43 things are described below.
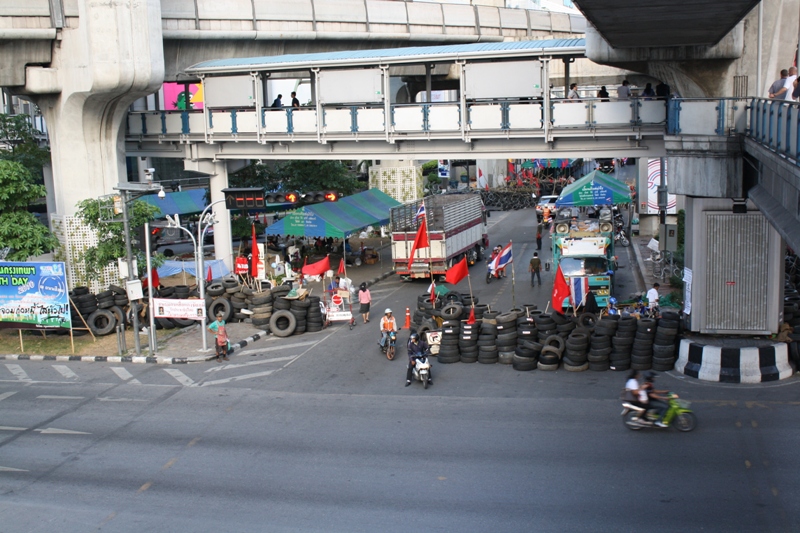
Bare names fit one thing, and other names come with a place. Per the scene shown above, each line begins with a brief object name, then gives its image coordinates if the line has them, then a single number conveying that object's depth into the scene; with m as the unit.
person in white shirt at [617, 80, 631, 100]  26.66
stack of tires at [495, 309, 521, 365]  21.81
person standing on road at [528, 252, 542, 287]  31.55
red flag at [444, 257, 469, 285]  24.31
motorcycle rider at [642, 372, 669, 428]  15.98
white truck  33.14
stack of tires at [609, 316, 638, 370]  20.59
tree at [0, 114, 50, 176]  36.28
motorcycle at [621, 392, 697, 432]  15.91
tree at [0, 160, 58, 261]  26.78
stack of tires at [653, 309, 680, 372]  20.27
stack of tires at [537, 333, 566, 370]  20.91
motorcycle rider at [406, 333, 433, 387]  20.28
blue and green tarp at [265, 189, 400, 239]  34.38
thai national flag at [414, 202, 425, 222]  33.68
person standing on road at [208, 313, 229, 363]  23.62
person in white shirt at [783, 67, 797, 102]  16.06
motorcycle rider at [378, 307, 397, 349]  23.06
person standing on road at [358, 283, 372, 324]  27.36
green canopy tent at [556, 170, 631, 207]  29.89
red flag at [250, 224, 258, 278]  29.41
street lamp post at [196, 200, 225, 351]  24.33
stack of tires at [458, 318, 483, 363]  22.17
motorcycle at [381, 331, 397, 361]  22.84
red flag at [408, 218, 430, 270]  27.12
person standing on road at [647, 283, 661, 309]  24.94
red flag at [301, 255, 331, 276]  29.06
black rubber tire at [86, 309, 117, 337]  27.12
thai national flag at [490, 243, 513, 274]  30.31
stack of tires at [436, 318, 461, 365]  22.27
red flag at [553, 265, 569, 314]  23.75
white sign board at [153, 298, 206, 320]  24.03
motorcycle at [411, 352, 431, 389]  20.04
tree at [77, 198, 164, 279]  27.03
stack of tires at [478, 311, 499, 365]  21.97
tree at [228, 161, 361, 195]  41.91
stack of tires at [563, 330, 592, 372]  20.69
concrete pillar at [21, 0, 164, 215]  28.94
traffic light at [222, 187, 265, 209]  22.94
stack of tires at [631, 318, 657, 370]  20.42
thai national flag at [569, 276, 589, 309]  26.58
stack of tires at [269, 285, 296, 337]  26.23
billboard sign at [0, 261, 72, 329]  25.47
